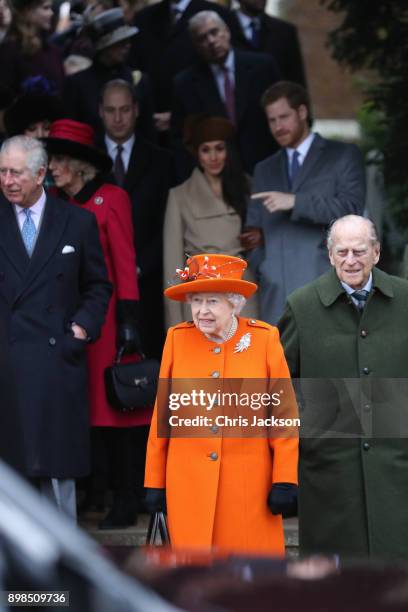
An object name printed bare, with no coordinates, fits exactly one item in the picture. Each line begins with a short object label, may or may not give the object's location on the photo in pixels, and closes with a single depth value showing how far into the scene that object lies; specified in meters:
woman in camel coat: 17.53
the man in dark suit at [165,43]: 20.55
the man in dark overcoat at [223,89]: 18.91
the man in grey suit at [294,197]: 16.86
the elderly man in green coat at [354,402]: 13.02
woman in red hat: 16.11
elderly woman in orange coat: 11.95
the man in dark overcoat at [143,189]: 17.94
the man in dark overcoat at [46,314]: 14.91
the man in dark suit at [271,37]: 21.12
